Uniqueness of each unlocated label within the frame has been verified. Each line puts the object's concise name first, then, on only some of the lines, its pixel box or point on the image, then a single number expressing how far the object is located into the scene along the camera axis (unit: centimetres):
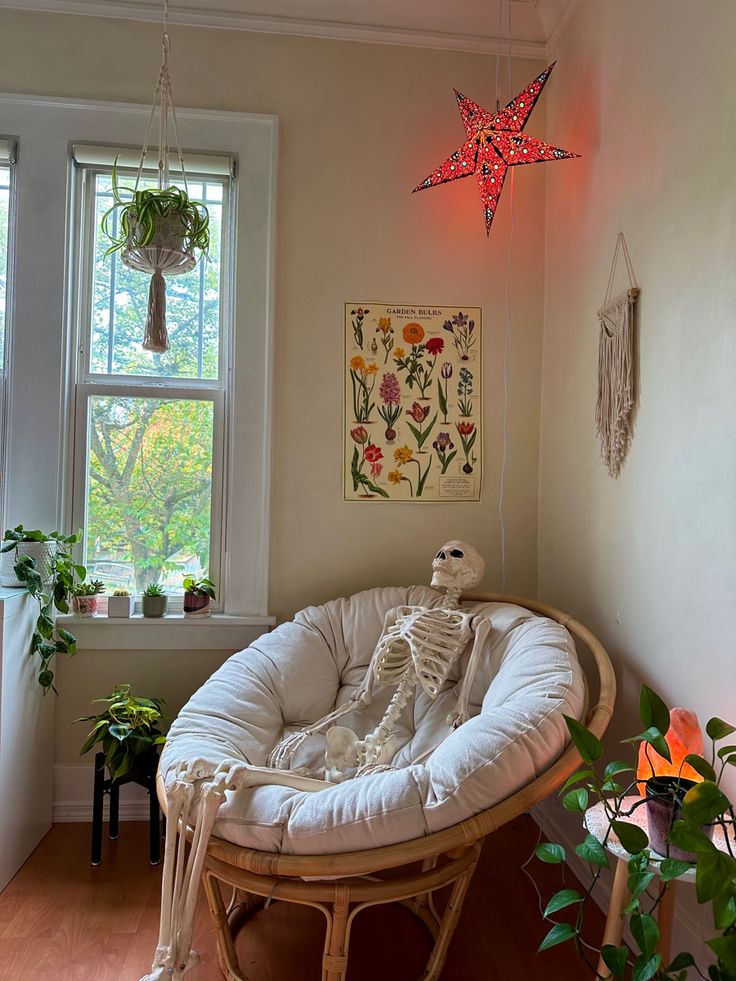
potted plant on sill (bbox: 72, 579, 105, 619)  257
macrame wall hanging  201
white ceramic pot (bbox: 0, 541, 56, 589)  233
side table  141
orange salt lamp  135
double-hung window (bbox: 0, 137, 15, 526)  258
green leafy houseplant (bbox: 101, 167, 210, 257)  231
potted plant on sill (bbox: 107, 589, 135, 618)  257
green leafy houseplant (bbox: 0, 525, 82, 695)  231
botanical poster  269
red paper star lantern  228
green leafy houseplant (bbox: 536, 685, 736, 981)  102
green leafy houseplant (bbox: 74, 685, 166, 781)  223
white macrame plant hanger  234
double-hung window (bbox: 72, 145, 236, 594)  266
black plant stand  227
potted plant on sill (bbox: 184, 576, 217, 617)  260
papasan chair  147
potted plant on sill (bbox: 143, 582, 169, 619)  259
